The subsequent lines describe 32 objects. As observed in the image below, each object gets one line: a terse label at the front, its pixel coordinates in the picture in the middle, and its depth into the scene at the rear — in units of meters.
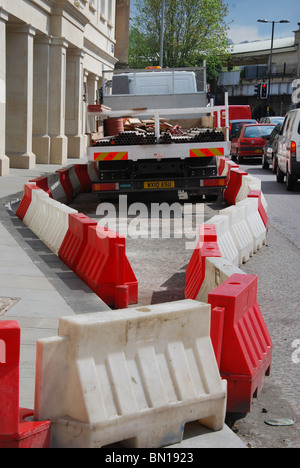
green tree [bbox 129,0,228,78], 72.25
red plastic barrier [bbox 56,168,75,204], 16.38
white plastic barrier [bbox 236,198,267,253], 10.22
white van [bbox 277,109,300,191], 19.89
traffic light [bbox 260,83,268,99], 58.53
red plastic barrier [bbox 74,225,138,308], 7.25
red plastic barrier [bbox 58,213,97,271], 8.27
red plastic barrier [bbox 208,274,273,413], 4.61
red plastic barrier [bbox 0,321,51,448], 3.44
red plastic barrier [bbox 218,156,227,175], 20.16
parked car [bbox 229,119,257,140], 43.43
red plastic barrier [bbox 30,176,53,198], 13.84
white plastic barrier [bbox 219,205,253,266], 9.17
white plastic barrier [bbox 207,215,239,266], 8.30
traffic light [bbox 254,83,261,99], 57.96
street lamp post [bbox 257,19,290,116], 80.61
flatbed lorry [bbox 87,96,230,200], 14.81
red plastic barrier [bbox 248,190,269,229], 11.35
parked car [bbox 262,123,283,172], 25.92
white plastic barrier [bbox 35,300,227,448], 3.61
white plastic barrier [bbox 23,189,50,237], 10.80
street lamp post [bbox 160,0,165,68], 62.58
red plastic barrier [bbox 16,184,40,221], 12.25
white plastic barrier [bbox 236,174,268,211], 12.62
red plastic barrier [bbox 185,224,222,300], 6.80
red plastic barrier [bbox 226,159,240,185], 17.27
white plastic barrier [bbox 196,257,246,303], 5.89
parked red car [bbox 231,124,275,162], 33.09
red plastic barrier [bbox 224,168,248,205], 15.43
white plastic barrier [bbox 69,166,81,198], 17.65
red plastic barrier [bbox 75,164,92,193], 18.70
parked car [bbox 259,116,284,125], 45.12
